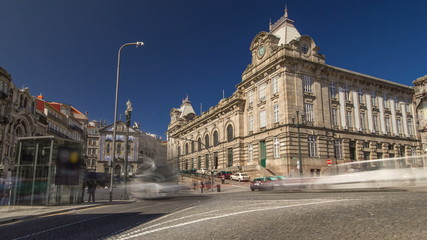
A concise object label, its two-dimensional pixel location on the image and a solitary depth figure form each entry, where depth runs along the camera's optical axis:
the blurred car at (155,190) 18.71
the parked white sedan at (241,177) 39.66
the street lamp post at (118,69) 21.34
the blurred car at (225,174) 43.33
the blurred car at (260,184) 27.23
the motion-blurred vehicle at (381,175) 17.89
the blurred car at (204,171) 50.50
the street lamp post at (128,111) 21.70
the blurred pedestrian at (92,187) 18.33
